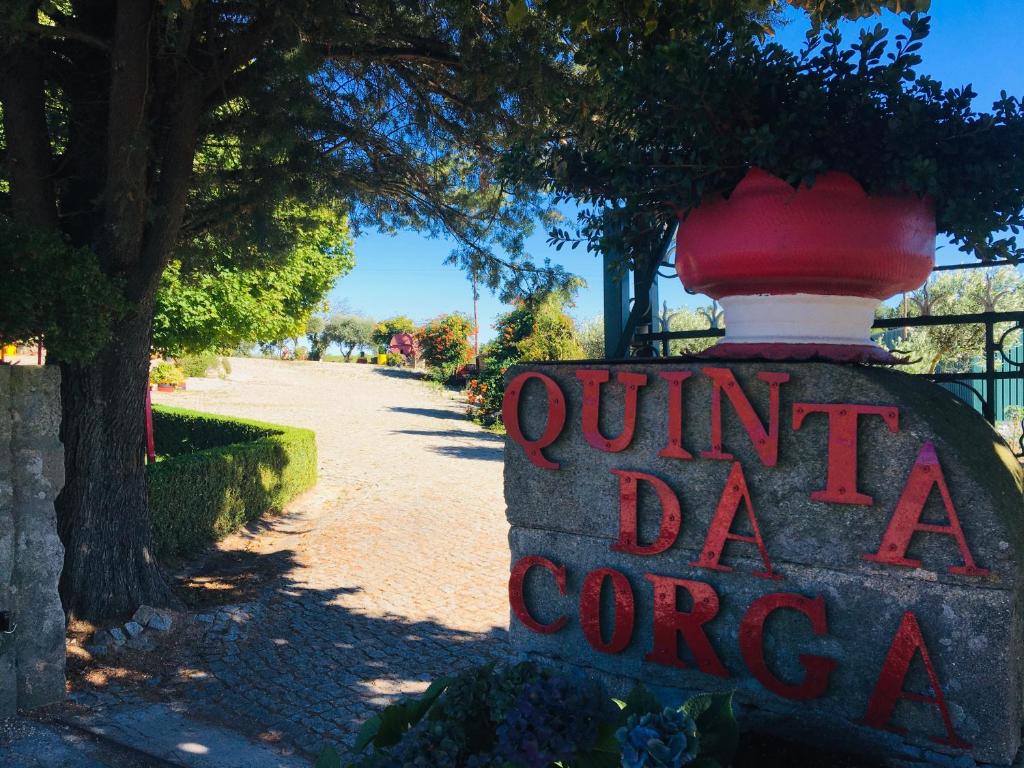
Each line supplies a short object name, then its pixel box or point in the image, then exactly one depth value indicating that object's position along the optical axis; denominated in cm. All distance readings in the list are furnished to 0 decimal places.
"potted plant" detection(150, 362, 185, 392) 2410
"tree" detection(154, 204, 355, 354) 1244
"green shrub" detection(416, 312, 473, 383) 2953
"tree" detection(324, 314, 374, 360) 7062
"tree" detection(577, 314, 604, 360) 2269
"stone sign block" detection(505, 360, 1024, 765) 190
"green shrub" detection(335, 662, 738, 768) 177
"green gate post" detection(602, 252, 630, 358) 327
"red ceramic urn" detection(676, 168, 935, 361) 205
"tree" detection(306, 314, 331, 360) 6020
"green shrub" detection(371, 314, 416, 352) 4903
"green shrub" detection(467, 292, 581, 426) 1988
